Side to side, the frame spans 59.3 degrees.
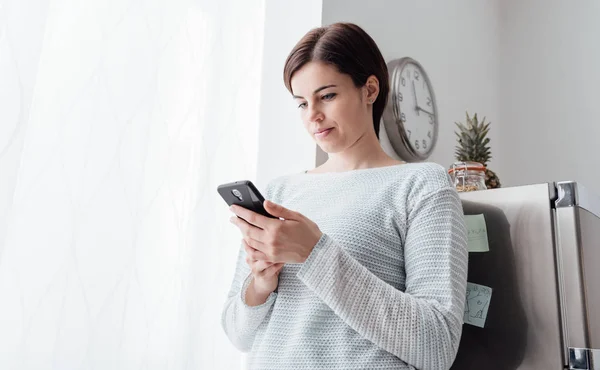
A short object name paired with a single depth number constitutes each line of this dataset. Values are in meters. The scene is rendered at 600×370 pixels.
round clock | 1.62
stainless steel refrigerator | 1.01
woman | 0.81
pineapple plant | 1.46
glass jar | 1.29
